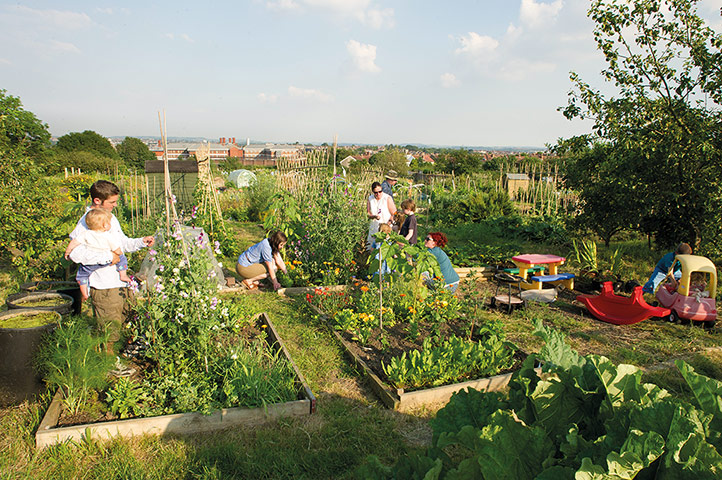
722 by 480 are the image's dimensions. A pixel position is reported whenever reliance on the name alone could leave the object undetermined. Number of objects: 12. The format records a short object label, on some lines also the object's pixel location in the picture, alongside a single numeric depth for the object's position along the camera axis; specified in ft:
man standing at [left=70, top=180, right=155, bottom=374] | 12.89
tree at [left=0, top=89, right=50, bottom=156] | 19.24
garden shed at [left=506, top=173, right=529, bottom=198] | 79.93
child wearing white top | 12.89
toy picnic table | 22.27
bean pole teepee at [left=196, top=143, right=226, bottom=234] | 30.19
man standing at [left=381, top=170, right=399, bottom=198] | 28.77
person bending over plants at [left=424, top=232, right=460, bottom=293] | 18.94
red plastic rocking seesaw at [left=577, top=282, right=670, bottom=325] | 17.83
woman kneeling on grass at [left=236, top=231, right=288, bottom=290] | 21.22
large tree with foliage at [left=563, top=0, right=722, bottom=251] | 20.40
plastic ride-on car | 17.70
